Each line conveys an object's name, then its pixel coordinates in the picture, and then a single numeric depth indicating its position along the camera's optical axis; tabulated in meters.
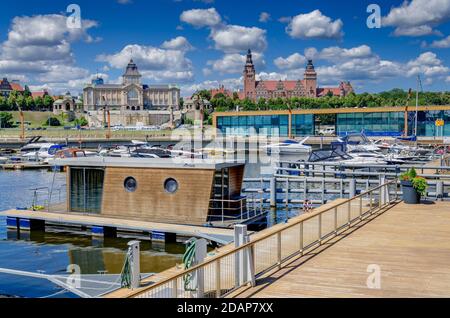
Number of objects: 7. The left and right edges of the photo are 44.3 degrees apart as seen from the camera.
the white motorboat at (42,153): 69.88
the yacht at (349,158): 40.53
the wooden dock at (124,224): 20.31
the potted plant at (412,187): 20.25
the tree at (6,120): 179.88
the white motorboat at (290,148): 70.12
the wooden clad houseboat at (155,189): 22.09
